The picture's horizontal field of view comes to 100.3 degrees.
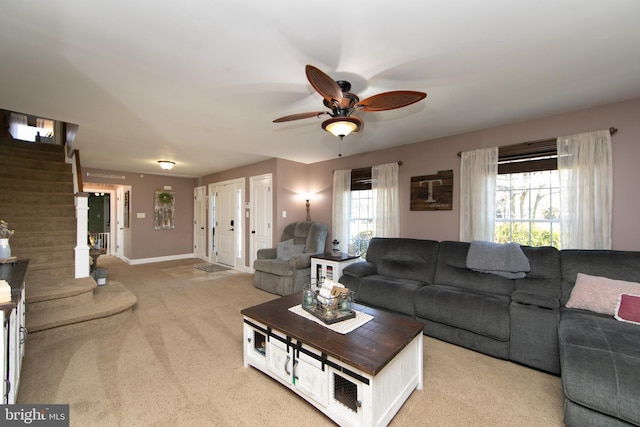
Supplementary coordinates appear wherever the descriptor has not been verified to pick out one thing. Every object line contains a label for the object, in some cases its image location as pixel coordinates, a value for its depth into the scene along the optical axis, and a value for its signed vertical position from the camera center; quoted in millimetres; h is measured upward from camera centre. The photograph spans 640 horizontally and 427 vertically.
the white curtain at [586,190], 2639 +236
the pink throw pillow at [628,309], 1968 -730
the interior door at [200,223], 7242 -240
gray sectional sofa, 1482 -831
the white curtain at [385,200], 4125 +211
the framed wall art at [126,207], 6746 +177
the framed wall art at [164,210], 6984 +115
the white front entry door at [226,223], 6234 -228
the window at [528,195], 3029 +214
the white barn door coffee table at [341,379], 1513 -1075
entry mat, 5890 -1231
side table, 3854 -765
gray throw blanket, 2738 -495
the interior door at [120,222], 7148 -204
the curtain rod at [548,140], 2615 +810
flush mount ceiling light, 5151 +995
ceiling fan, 1683 +821
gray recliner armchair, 4203 -765
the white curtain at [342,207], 4746 +119
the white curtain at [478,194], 3297 +248
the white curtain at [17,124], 5499 +1959
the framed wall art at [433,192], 3678 +307
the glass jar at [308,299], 2226 -718
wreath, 7012 +430
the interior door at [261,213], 5262 +19
